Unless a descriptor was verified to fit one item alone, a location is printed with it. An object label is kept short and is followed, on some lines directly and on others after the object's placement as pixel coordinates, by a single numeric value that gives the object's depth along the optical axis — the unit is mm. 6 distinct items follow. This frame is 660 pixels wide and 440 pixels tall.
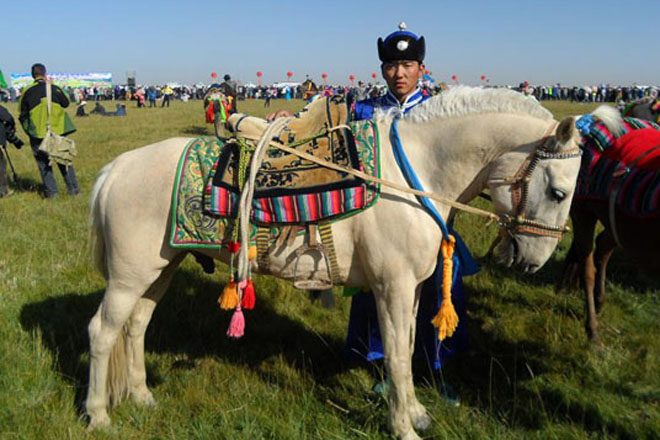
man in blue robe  3230
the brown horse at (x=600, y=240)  3297
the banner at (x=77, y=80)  62103
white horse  2408
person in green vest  8016
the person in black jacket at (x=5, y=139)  8164
